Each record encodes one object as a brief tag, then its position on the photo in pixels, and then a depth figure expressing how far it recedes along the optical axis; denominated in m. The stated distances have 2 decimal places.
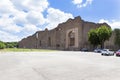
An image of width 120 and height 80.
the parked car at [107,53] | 15.80
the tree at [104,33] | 27.90
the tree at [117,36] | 27.09
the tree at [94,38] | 29.56
